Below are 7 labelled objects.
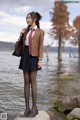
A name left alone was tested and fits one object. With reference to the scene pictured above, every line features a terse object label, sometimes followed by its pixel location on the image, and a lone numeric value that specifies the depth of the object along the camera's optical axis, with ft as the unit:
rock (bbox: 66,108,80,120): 18.19
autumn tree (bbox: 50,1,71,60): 92.57
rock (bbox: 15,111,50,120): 14.13
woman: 13.56
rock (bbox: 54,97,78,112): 20.18
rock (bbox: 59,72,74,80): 40.59
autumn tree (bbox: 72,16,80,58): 107.40
